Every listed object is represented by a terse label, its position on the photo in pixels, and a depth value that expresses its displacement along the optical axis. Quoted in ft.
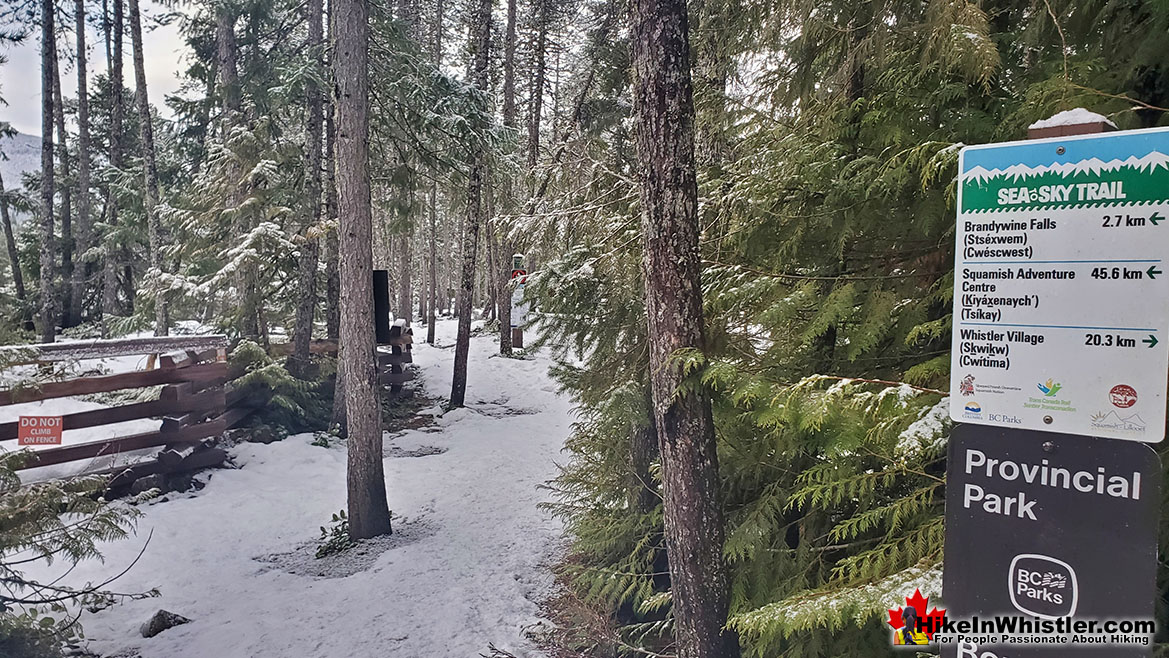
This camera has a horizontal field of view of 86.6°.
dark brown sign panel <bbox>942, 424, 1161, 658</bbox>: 4.87
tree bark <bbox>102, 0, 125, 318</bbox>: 48.44
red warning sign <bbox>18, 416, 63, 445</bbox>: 21.11
